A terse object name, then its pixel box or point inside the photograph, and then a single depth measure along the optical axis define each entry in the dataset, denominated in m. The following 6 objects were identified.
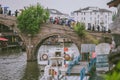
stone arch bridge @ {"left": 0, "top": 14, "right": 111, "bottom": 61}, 38.25
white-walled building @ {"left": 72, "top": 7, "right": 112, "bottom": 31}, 107.44
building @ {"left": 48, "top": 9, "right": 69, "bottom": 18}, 125.71
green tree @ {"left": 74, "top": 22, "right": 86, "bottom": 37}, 37.09
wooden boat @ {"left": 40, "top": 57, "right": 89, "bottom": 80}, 21.55
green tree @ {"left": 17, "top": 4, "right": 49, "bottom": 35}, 39.00
